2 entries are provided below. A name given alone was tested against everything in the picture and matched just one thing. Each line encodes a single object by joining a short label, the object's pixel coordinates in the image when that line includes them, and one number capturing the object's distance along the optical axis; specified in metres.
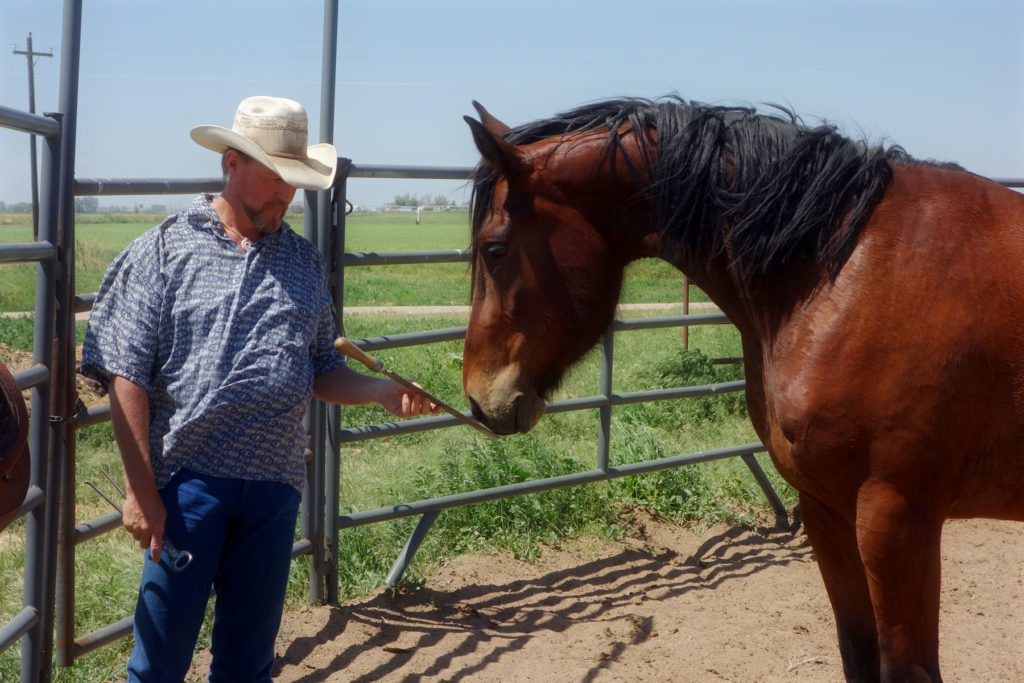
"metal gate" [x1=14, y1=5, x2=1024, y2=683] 2.33
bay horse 2.05
